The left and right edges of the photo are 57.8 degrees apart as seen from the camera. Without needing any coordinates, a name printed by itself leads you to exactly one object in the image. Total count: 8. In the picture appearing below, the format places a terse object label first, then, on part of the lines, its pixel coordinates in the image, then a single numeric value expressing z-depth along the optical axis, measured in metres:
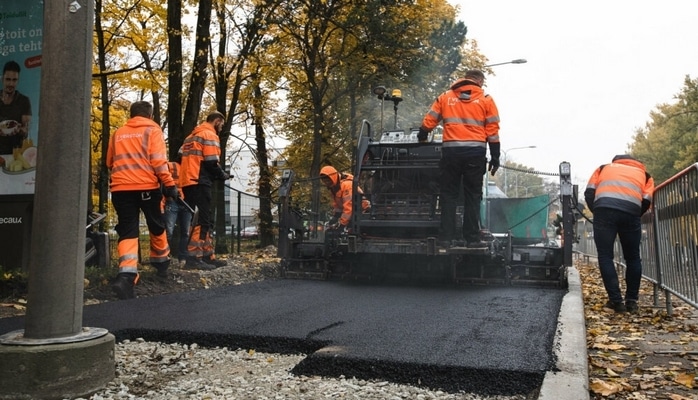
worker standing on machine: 7.30
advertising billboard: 6.71
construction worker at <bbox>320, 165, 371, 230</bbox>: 10.12
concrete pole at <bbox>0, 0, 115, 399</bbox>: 3.05
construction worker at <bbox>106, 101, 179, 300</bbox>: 6.21
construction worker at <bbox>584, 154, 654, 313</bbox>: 6.88
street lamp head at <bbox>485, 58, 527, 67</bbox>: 26.12
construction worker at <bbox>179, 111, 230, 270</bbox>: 8.34
